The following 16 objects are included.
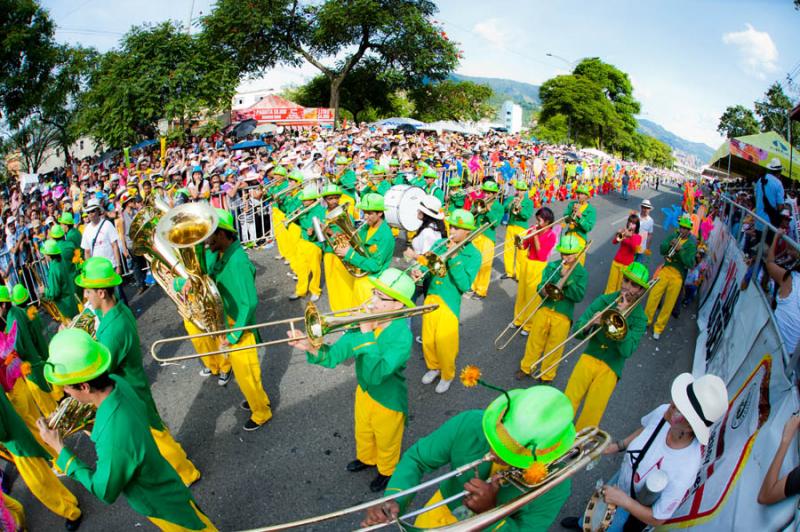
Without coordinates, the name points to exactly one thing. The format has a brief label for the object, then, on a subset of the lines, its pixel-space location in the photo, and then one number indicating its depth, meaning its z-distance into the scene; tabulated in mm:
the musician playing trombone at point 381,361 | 3281
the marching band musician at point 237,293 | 4391
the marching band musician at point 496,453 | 1921
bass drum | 6691
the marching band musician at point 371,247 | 5469
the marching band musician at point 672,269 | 6922
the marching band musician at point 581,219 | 7520
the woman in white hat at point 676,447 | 2516
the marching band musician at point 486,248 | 8312
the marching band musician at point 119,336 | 3617
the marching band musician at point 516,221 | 8391
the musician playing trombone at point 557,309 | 5191
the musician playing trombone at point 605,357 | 4090
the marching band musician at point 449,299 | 5164
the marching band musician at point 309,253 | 7035
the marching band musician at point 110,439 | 2525
